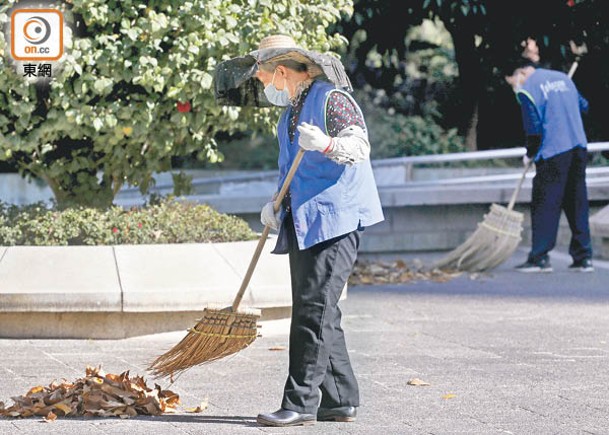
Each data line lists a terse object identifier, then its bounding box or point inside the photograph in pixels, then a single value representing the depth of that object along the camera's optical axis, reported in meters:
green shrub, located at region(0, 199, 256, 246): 14.03
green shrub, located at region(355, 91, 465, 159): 28.95
